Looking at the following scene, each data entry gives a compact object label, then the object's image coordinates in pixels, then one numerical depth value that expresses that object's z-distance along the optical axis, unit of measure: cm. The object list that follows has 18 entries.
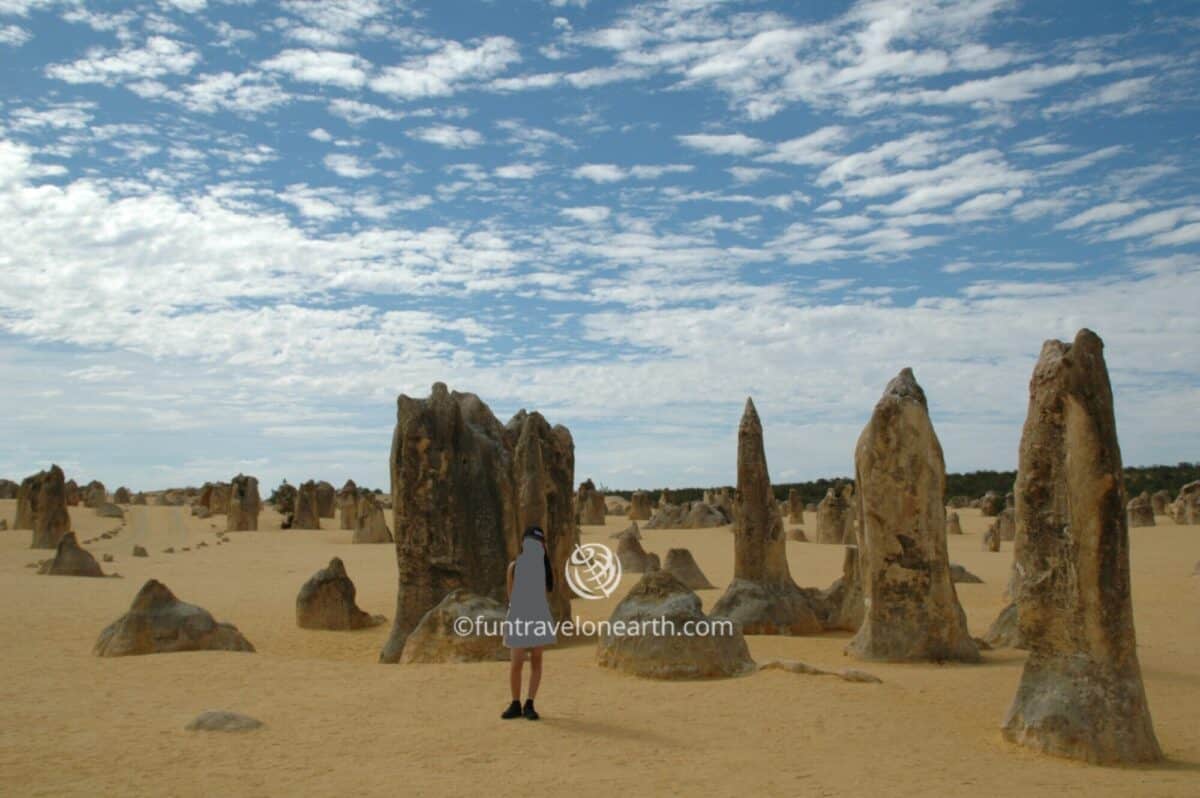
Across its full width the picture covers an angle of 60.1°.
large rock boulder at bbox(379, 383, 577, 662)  1266
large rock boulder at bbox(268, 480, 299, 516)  4291
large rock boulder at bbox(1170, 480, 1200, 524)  3672
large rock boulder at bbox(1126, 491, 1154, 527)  3544
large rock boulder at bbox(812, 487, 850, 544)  3266
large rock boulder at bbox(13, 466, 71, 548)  2870
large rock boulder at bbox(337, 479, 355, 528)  4038
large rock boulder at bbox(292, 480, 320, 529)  3947
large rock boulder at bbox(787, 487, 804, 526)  4369
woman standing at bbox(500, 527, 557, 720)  802
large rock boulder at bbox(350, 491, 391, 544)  3234
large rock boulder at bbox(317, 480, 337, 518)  4700
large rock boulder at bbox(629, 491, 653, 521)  4688
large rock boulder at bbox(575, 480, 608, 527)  4266
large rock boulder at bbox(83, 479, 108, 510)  5127
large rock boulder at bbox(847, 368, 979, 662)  1084
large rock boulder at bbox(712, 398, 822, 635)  1365
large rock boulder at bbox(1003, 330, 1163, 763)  701
